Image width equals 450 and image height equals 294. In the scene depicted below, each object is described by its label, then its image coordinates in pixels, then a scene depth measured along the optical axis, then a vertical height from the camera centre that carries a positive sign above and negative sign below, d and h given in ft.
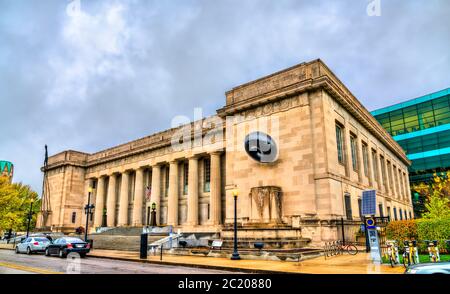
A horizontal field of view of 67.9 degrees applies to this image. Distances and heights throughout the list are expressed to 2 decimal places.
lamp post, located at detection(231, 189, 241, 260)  61.62 -5.85
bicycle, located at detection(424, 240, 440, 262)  38.68 -3.32
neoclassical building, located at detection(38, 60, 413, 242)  83.56 +18.85
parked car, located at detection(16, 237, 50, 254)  83.51 -4.84
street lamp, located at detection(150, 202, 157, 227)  129.18 +2.91
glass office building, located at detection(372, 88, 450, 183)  192.75 +52.35
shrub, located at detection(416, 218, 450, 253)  51.93 -1.59
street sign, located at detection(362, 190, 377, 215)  61.57 +3.38
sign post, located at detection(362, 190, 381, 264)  47.67 -2.77
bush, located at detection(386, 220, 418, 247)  55.42 -1.78
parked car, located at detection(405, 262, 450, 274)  21.40 -3.14
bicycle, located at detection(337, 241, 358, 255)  69.10 -5.73
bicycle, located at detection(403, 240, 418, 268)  40.63 -3.80
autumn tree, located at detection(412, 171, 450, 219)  88.17 +4.07
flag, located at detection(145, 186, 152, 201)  139.03 +12.51
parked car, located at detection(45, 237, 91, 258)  72.54 -4.77
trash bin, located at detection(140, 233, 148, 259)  66.33 -4.53
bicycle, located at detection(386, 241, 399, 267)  44.43 -4.39
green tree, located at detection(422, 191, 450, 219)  87.25 +3.14
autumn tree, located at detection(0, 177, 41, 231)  135.33 +8.32
